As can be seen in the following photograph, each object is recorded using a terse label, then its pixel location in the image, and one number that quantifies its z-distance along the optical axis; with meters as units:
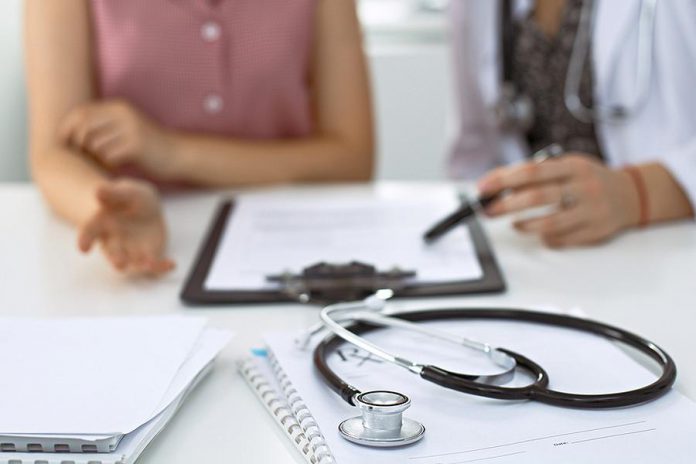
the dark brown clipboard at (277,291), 0.80
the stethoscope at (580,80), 1.29
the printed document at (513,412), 0.50
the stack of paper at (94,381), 0.51
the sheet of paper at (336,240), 0.86
